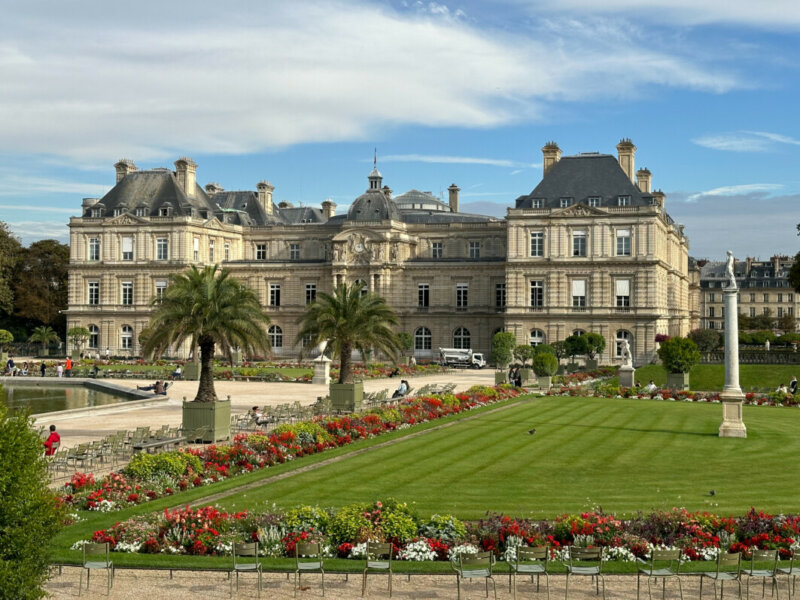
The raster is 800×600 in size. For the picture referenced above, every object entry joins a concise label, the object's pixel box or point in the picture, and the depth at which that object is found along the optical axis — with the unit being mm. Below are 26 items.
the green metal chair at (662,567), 15484
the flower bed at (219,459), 21594
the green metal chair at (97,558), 15695
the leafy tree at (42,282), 92688
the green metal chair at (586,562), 15492
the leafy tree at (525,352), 70438
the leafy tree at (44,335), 83938
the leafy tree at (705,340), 87812
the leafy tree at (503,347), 68750
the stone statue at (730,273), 32206
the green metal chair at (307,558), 15820
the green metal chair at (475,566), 15195
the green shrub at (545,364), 54406
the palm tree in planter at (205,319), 37000
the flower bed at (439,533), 17109
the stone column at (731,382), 31547
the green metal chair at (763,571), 15438
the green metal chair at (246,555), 15781
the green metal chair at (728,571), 15430
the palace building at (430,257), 76062
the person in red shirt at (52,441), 23898
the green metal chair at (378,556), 15937
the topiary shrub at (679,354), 53406
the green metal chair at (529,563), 15656
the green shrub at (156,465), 23000
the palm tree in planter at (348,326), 44844
